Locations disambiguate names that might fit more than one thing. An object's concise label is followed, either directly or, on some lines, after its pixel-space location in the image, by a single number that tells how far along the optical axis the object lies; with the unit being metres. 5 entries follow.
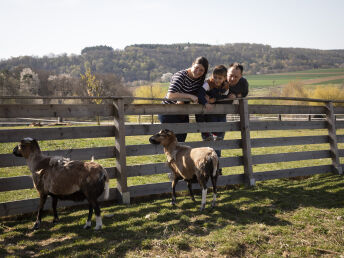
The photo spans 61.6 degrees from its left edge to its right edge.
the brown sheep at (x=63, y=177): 4.27
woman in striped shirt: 6.11
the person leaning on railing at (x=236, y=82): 7.14
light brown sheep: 5.09
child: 6.46
